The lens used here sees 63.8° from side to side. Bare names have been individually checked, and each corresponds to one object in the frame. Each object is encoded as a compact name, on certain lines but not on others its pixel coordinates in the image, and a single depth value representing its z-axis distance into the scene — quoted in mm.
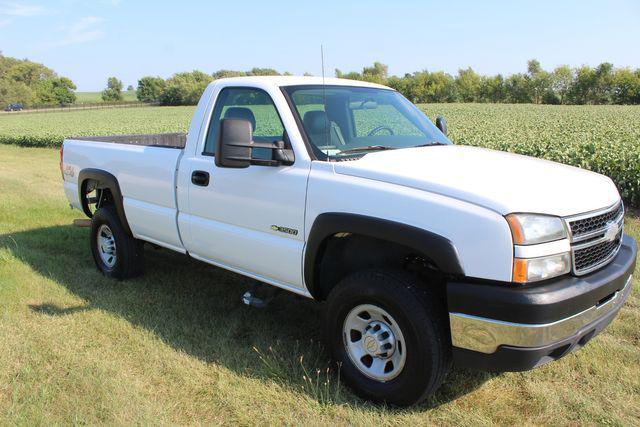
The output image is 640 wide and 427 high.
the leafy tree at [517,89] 84375
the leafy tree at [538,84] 84062
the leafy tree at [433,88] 86688
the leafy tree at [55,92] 106250
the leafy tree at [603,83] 78938
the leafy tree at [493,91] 85831
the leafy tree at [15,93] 92250
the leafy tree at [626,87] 74056
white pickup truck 2588
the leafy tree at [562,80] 86250
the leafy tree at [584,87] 81125
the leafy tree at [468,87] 87375
